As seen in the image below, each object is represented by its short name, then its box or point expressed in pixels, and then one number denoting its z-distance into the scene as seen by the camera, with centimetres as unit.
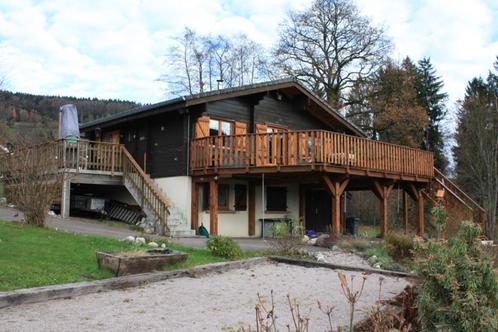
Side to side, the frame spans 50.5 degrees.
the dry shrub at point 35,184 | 1314
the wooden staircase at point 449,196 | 2223
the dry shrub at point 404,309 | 586
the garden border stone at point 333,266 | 1085
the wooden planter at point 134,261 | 884
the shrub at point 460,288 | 449
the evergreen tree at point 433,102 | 4605
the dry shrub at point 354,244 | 1451
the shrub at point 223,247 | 1169
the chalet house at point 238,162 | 1731
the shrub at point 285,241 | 1284
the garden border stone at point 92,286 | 687
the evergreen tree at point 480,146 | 3325
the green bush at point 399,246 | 1357
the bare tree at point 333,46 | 3659
